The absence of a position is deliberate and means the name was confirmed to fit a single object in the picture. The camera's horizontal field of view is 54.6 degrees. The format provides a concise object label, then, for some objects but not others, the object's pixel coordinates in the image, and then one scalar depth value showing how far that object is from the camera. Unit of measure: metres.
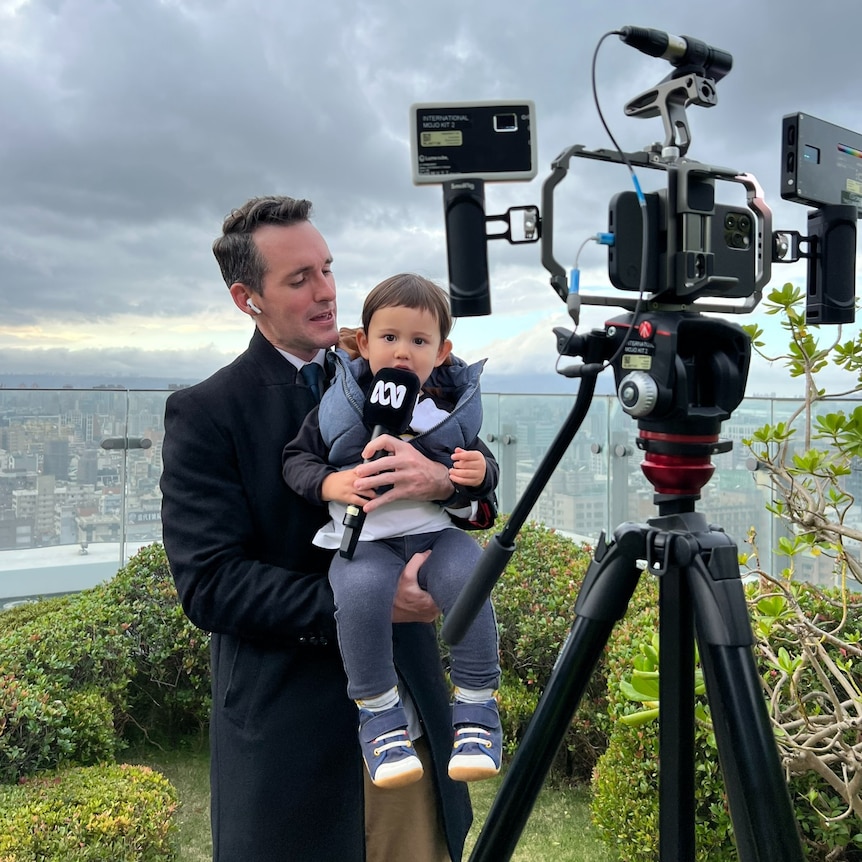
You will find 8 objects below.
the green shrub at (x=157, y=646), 3.29
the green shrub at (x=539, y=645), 3.14
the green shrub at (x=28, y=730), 2.66
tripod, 1.04
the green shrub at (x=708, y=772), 1.96
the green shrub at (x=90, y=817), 2.23
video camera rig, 1.11
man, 1.41
